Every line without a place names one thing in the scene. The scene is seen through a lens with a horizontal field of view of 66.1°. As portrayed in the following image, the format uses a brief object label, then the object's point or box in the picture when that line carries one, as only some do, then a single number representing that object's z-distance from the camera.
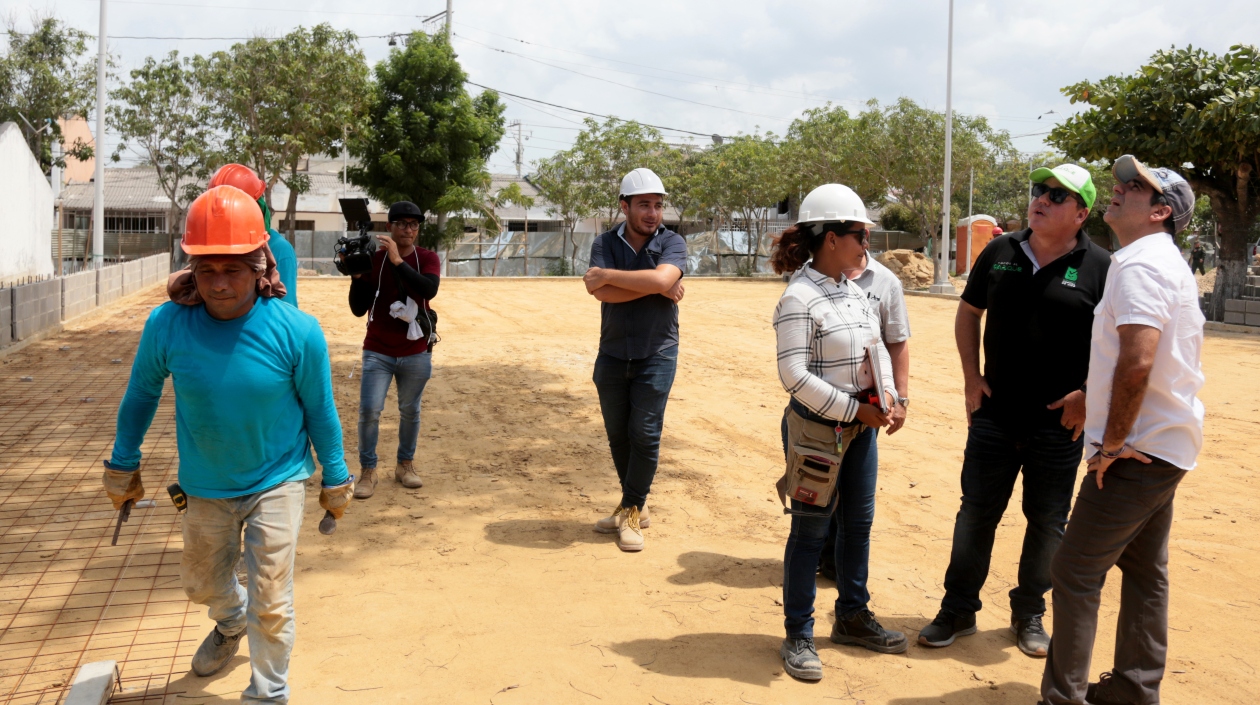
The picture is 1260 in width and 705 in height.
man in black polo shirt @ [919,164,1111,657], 3.94
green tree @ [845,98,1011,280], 33.16
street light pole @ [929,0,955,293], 27.25
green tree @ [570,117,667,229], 37.94
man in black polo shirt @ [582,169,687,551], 5.17
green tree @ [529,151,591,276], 38.22
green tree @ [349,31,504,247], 29.70
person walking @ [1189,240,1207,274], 31.17
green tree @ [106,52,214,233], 34.44
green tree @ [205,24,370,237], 30.88
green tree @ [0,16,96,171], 33.41
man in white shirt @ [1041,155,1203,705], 3.19
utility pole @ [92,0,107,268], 23.59
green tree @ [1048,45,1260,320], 16.16
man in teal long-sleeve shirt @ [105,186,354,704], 3.16
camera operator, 5.93
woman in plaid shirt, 3.68
